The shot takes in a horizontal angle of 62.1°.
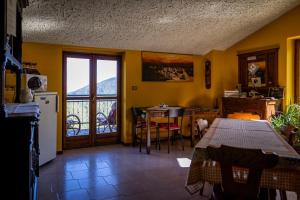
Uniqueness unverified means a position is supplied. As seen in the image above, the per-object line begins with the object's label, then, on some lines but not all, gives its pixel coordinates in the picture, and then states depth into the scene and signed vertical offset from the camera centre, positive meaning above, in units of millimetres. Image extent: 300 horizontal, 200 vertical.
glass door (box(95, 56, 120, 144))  5361 -53
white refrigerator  3811 -448
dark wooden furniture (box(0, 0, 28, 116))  1305 +328
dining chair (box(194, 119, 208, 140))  3143 -374
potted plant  3132 -351
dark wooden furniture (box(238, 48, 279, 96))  5031 +628
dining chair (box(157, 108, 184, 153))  4871 -375
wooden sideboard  4707 -179
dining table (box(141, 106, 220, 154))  4777 -335
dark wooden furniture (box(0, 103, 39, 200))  1267 -298
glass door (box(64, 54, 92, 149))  5051 -73
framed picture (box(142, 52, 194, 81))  5539 +696
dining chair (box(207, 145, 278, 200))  1523 -427
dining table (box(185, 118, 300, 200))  1677 -437
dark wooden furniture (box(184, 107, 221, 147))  5289 -391
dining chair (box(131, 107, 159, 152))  5130 -565
